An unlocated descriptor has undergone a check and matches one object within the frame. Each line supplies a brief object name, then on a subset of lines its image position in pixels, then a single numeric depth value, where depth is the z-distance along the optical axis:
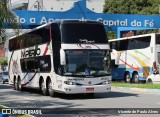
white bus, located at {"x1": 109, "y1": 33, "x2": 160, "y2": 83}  32.91
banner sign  34.81
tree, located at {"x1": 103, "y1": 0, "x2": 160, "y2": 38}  61.50
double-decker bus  20.92
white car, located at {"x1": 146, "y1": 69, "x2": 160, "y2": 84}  30.72
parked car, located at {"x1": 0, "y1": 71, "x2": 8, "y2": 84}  50.51
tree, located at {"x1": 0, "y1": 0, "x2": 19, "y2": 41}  14.88
